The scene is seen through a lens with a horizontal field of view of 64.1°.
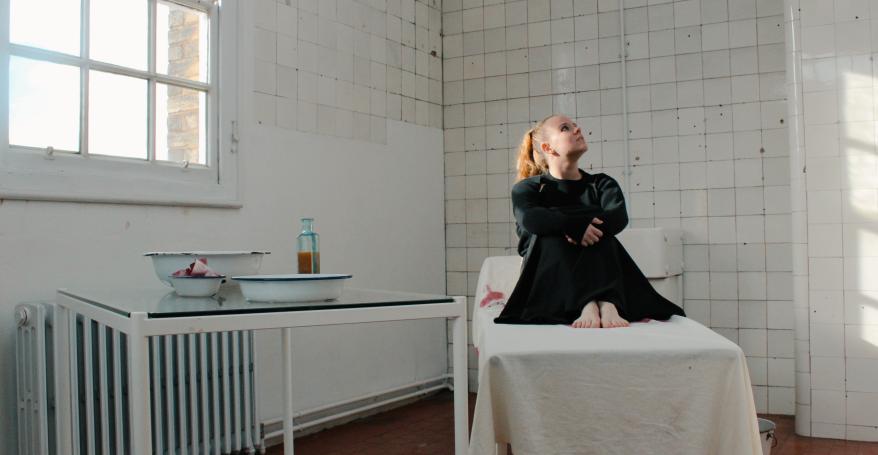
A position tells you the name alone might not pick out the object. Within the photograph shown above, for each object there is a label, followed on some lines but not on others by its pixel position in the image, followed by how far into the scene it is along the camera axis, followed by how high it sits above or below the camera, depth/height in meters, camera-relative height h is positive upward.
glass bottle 2.10 -0.05
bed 1.56 -0.38
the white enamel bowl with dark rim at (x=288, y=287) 1.52 -0.12
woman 1.99 -0.06
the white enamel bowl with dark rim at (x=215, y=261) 1.86 -0.08
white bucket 2.14 -0.63
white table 1.30 -0.17
